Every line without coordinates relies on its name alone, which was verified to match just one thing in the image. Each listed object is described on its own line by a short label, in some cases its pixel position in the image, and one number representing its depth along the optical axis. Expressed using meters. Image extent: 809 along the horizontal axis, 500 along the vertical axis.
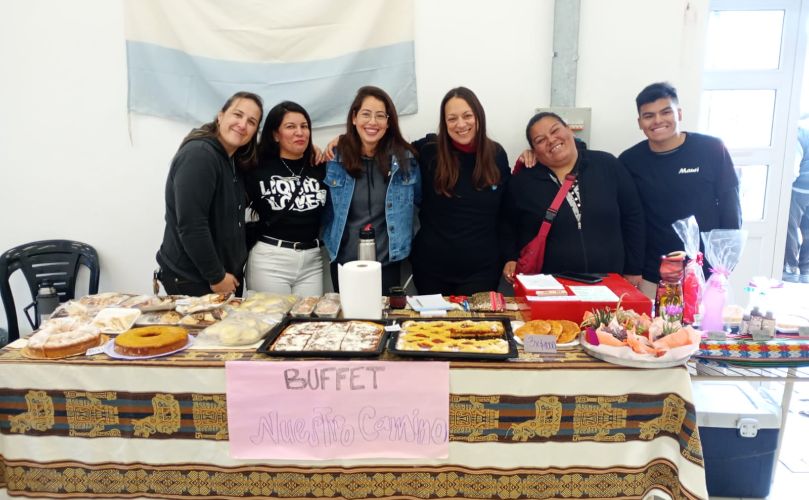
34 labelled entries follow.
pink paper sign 1.49
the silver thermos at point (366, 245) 1.90
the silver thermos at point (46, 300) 2.73
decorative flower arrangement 1.47
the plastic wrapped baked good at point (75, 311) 1.83
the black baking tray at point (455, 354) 1.47
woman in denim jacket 2.32
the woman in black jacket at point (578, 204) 2.36
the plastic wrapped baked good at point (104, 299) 1.94
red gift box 1.70
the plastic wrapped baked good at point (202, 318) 1.79
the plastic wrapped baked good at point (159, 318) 1.79
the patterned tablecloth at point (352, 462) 1.48
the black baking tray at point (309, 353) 1.49
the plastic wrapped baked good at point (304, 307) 1.86
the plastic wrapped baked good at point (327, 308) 1.83
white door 2.97
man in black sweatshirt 2.39
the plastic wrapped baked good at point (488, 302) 1.91
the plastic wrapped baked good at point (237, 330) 1.62
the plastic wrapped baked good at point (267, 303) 1.86
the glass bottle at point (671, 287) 1.67
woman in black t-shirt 2.38
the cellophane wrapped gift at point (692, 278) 1.78
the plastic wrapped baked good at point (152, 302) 1.89
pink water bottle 1.74
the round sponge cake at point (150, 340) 1.53
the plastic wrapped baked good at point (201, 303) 1.85
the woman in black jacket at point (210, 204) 2.14
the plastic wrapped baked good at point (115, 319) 1.74
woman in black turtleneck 2.35
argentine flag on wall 2.72
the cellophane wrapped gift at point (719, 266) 1.74
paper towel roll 1.72
